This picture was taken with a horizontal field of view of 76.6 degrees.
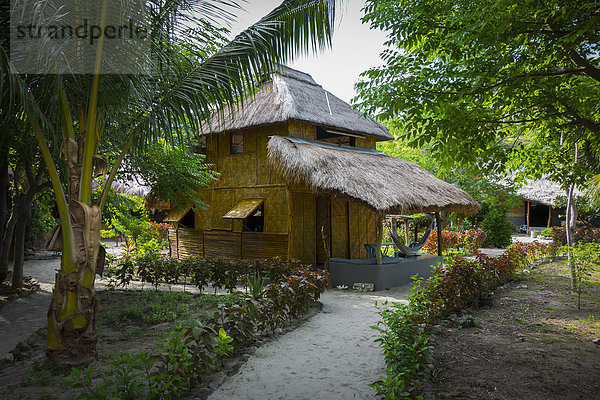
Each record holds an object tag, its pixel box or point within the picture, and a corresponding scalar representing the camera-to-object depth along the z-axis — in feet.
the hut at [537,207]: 67.72
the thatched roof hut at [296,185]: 27.68
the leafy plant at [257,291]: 17.21
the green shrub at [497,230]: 53.83
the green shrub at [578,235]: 46.68
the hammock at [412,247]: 30.32
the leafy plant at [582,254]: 20.34
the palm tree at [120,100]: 12.37
